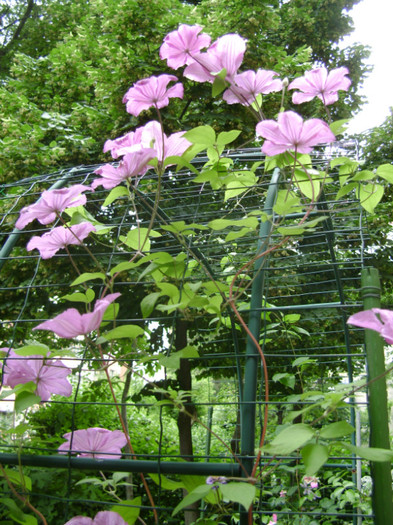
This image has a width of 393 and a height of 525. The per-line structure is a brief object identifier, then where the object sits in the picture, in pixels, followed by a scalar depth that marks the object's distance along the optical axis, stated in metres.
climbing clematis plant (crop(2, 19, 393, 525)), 0.68
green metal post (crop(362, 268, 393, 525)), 0.62
